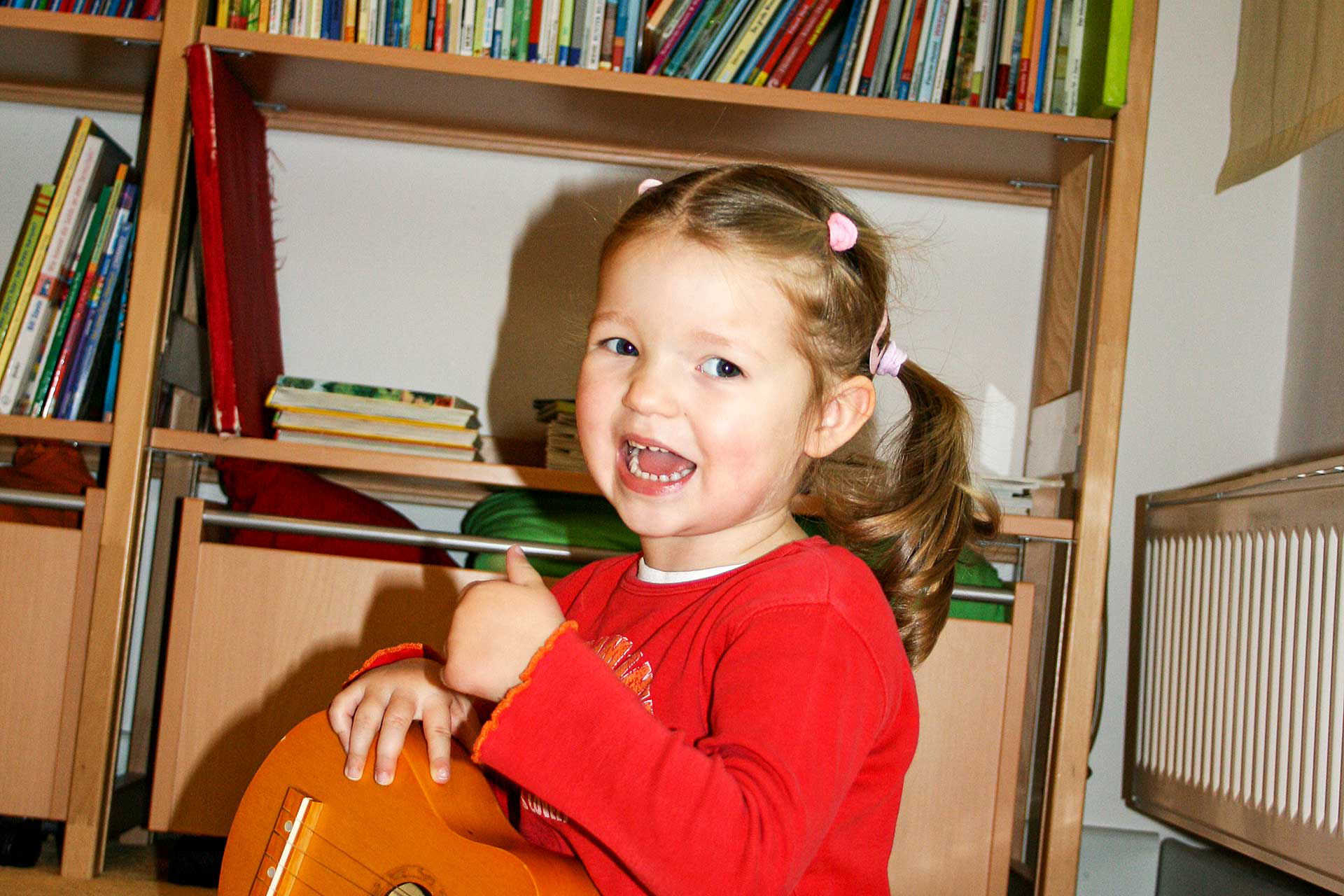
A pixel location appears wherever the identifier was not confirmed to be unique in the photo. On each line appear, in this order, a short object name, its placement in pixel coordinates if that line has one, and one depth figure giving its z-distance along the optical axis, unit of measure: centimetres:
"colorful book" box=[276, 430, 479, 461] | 124
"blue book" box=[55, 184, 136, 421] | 129
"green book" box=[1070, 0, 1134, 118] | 120
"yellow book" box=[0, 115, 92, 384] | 129
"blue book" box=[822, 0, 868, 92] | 134
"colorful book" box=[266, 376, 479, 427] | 124
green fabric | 124
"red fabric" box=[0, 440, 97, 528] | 133
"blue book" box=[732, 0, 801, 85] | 133
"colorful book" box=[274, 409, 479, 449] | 123
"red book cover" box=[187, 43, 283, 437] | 121
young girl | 55
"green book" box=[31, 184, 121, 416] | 128
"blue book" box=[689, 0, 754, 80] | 132
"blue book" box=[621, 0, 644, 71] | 131
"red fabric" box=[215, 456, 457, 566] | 133
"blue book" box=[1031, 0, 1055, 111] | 133
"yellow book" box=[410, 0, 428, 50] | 131
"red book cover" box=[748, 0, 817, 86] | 134
